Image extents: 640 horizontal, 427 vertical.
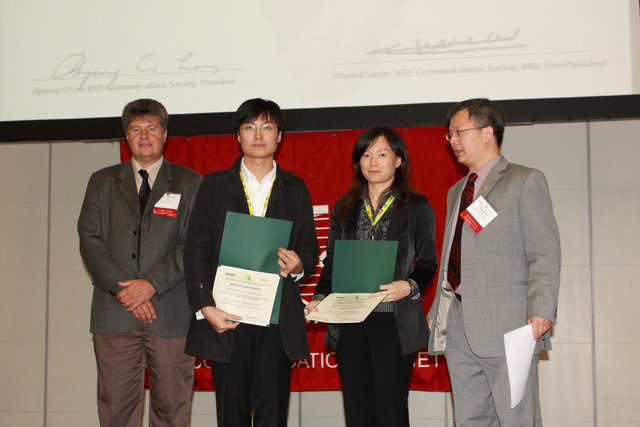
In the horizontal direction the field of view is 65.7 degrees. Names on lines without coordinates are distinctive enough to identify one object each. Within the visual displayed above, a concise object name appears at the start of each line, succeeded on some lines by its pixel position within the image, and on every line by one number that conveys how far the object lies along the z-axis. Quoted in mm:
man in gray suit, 1919
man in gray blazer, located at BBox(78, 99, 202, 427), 2451
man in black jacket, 1996
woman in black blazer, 2059
